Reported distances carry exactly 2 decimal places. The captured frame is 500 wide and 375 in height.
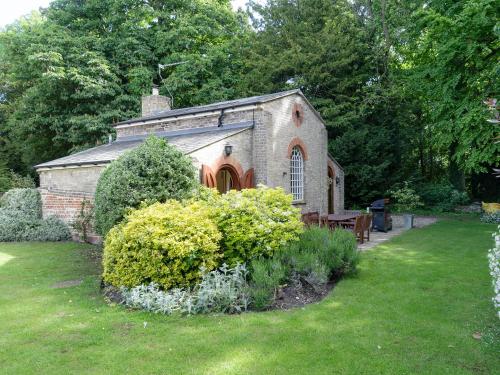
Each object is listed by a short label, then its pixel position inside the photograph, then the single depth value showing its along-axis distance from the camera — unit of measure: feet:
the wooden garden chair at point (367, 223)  43.94
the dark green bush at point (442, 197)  76.48
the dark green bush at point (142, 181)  29.14
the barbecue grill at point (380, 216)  52.65
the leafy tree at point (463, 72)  47.78
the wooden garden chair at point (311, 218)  44.62
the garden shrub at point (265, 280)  21.50
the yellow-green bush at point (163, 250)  22.52
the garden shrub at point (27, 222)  48.42
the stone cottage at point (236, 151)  45.39
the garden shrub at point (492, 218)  59.77
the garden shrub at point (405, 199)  69.85
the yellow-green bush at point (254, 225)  24.95
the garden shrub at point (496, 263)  15.20
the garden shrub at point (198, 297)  20.94
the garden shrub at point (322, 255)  24.77
